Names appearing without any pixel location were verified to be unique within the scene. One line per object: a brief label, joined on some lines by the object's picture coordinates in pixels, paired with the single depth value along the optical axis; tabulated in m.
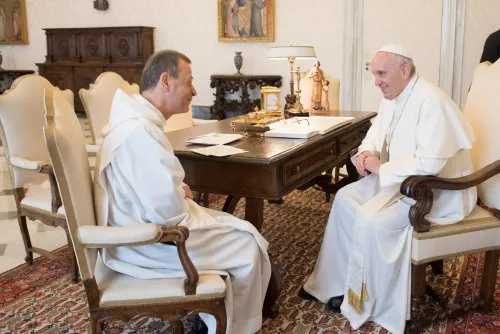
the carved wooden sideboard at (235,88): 8.89
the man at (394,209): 2.60
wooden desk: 2.60
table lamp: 4.67
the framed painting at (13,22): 11.39
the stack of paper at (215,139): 2.96
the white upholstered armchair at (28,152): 3.23
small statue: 4.39
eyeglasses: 3.53
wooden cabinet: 9.91
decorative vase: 9.12
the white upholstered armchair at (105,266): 1.95
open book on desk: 3.12
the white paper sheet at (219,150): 2.65
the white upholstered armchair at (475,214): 2.52
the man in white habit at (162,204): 2.07
